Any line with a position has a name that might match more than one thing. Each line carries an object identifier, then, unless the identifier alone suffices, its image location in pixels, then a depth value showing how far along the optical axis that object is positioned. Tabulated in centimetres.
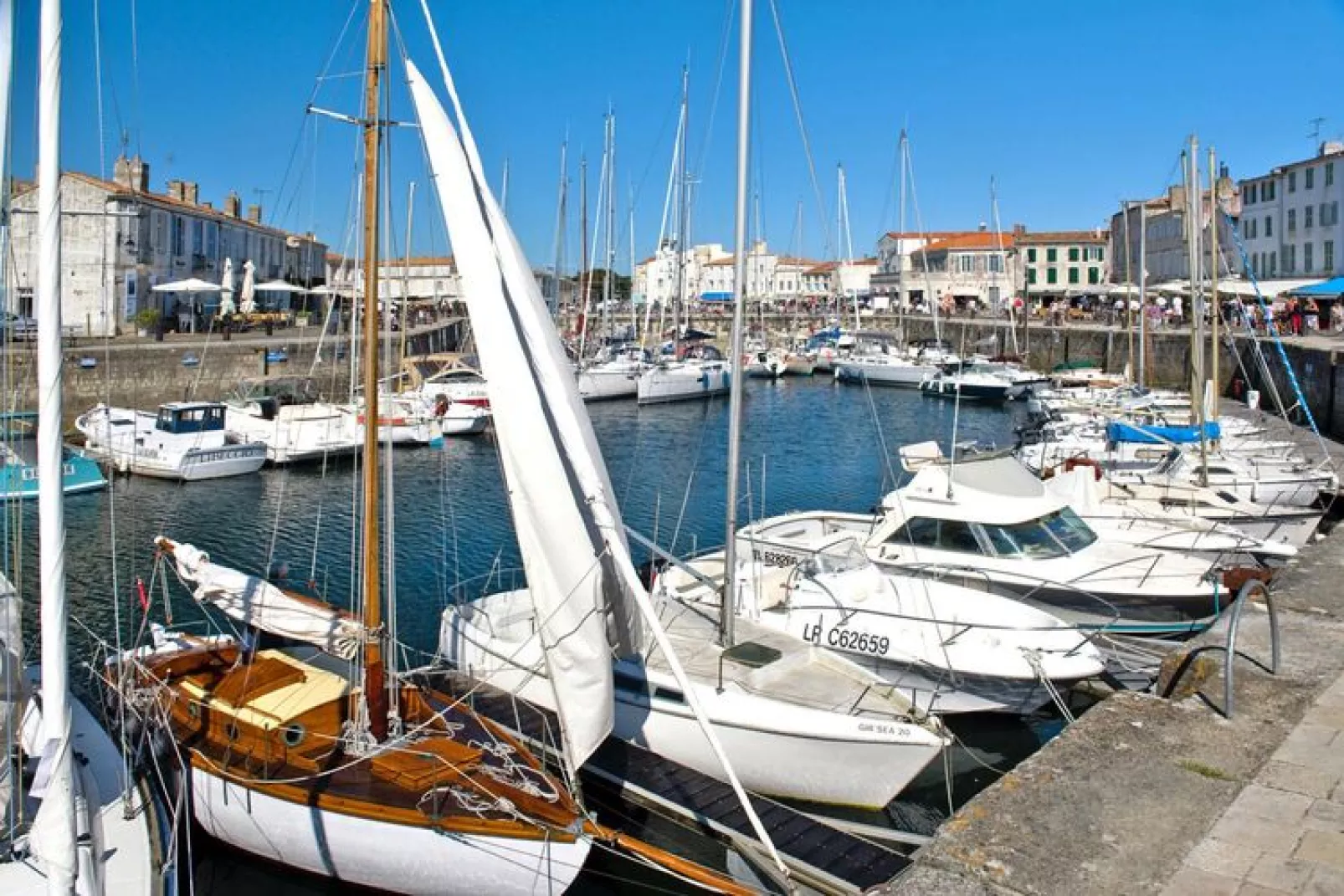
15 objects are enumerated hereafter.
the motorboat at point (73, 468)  2902
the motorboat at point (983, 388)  5997
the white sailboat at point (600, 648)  985
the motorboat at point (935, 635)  1350
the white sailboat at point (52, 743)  659
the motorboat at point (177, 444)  3366
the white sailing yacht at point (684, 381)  5725
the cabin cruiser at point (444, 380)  4625
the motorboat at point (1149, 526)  1816
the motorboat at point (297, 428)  3616
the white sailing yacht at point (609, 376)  5716
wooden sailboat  973
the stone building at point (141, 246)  4650
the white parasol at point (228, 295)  5618
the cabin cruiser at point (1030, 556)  1634
